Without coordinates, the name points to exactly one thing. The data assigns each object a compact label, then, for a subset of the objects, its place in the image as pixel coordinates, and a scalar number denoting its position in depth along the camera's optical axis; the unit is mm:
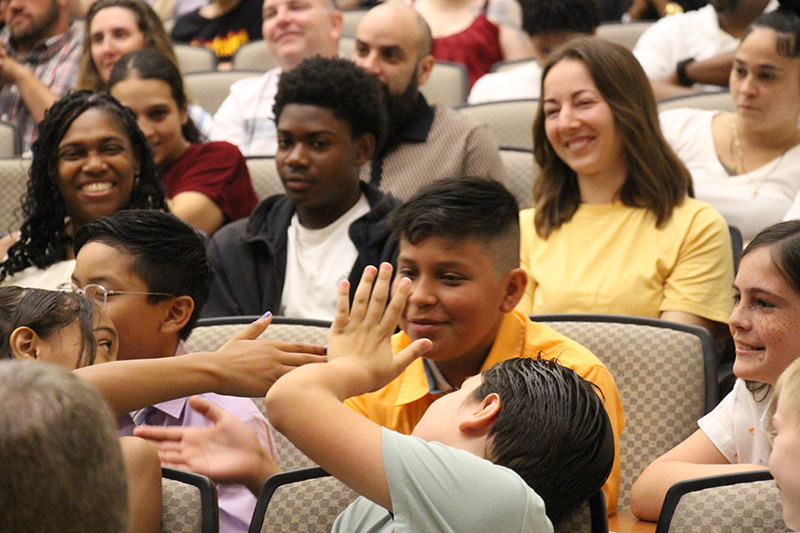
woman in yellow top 5203
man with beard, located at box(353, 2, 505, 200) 6586
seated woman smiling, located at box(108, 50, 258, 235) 6527
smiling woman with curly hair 5383
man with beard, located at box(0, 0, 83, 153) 8344
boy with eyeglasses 3971
